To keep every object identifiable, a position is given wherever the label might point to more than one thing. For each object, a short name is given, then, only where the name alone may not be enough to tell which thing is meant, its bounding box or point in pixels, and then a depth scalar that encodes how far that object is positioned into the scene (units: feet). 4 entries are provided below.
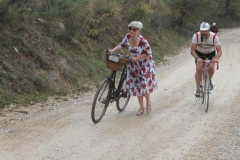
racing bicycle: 24.34
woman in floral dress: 21.52
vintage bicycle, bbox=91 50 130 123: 20.75
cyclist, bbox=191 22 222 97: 23.72
